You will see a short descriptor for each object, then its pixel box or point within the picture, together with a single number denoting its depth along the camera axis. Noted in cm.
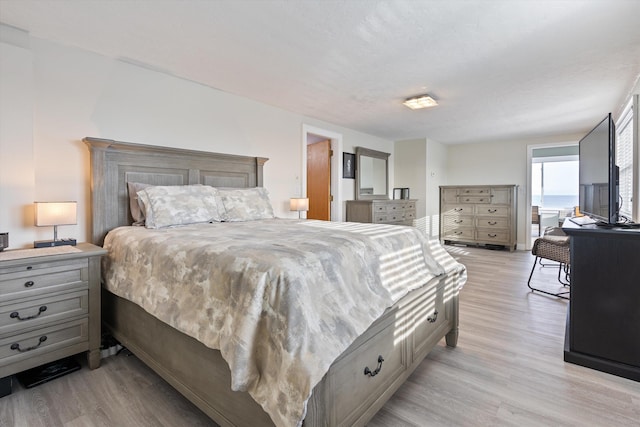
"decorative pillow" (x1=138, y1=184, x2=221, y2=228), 248
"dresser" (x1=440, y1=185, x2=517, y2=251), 625
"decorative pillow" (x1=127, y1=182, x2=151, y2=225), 265
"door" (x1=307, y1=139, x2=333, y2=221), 535
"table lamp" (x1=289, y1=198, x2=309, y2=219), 414
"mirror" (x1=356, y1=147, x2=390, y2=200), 574
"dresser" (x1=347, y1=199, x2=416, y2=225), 524
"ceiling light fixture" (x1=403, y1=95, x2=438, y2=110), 371
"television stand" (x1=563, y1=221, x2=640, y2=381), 191
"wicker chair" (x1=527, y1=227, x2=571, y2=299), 329
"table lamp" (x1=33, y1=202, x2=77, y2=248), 214
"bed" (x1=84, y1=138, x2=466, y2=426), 121
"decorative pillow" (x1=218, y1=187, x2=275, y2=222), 302
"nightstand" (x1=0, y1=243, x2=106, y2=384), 176
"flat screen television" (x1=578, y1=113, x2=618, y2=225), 214
